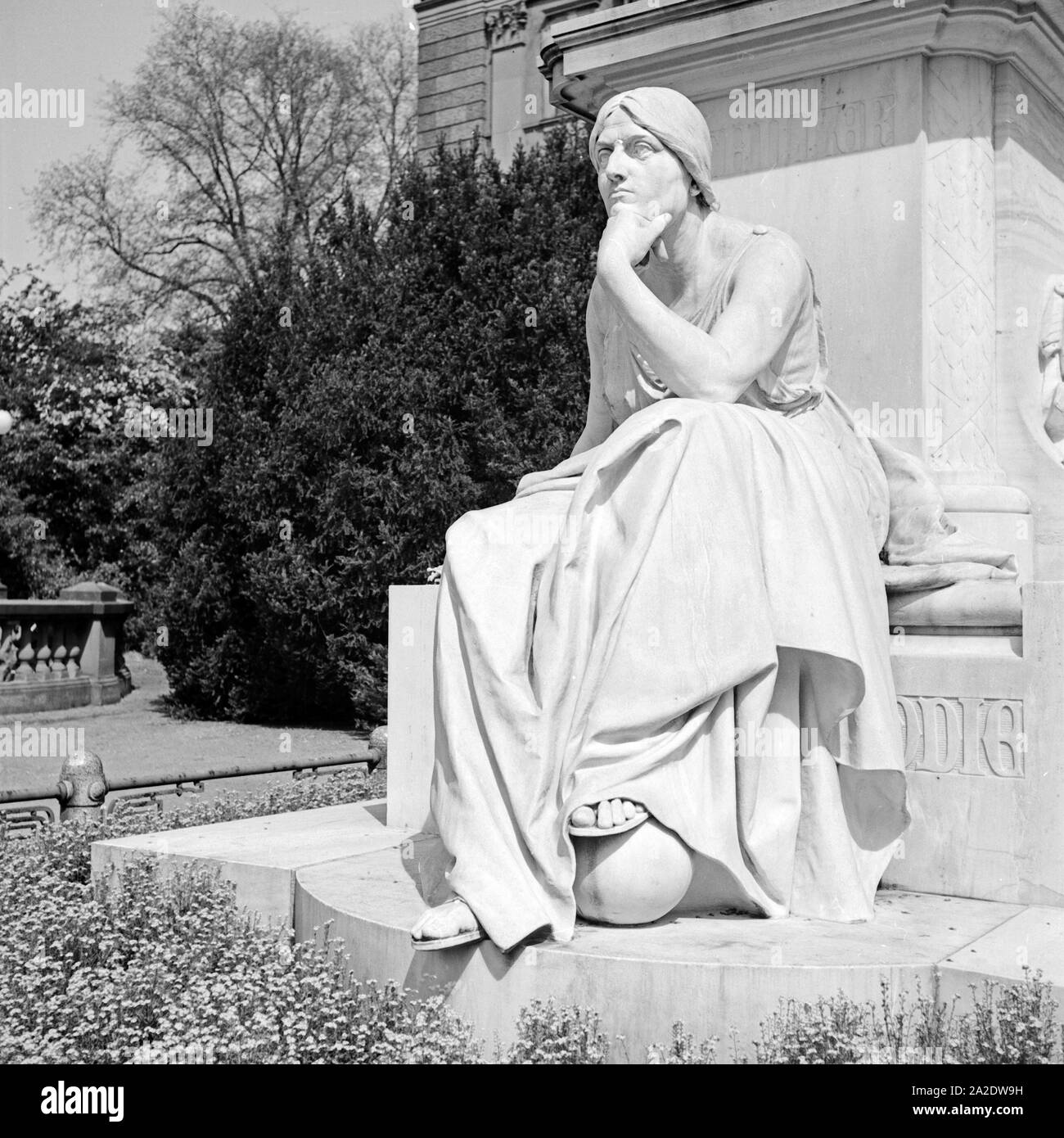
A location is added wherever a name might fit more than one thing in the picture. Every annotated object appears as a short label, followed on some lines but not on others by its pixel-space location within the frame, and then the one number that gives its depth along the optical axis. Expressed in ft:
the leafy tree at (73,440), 95.81
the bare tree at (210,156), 93.81
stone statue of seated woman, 11.02
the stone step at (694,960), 9.96
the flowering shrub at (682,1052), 9.55
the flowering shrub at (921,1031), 9.22
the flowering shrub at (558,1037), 9.62
